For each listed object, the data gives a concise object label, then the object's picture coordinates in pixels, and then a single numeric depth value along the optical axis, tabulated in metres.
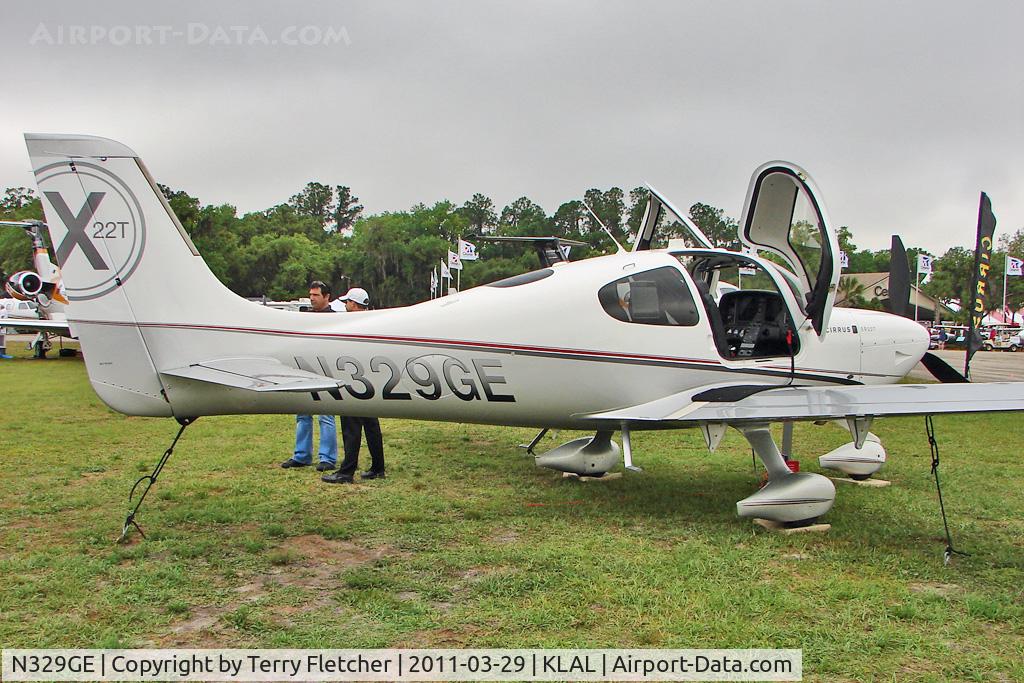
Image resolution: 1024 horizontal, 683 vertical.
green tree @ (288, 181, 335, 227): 130.38
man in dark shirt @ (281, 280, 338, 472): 8.10
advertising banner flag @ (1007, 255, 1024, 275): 40.50
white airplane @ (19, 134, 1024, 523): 5.34
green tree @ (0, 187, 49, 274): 56.59
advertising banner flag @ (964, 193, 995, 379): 6.78
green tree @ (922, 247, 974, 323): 70.75
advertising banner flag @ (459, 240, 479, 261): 30.31
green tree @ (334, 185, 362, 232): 130.88
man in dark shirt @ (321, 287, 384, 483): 7.51
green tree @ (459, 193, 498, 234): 93.94
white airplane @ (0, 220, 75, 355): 23.48
